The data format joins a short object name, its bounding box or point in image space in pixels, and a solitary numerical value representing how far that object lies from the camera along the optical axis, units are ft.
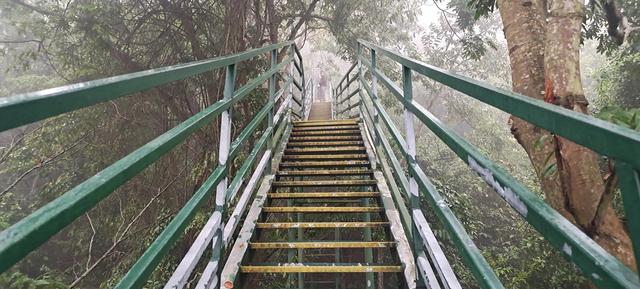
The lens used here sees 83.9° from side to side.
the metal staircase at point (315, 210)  6.36
